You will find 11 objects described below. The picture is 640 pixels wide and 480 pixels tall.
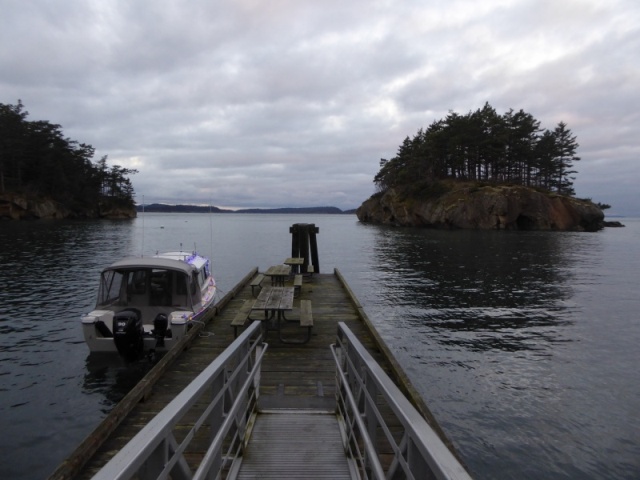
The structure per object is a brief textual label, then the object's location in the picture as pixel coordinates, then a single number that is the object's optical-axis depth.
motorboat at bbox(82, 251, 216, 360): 10.64
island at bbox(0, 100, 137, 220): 89.69
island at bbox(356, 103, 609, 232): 74.69
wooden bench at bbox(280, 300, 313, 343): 9.55
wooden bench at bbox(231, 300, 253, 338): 9.79
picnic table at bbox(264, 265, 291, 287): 15.16
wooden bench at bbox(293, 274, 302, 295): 15.42
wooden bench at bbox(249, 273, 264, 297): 15.70
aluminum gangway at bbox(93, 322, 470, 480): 2.10
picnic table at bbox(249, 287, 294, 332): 9.79
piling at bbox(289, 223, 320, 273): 22.55
